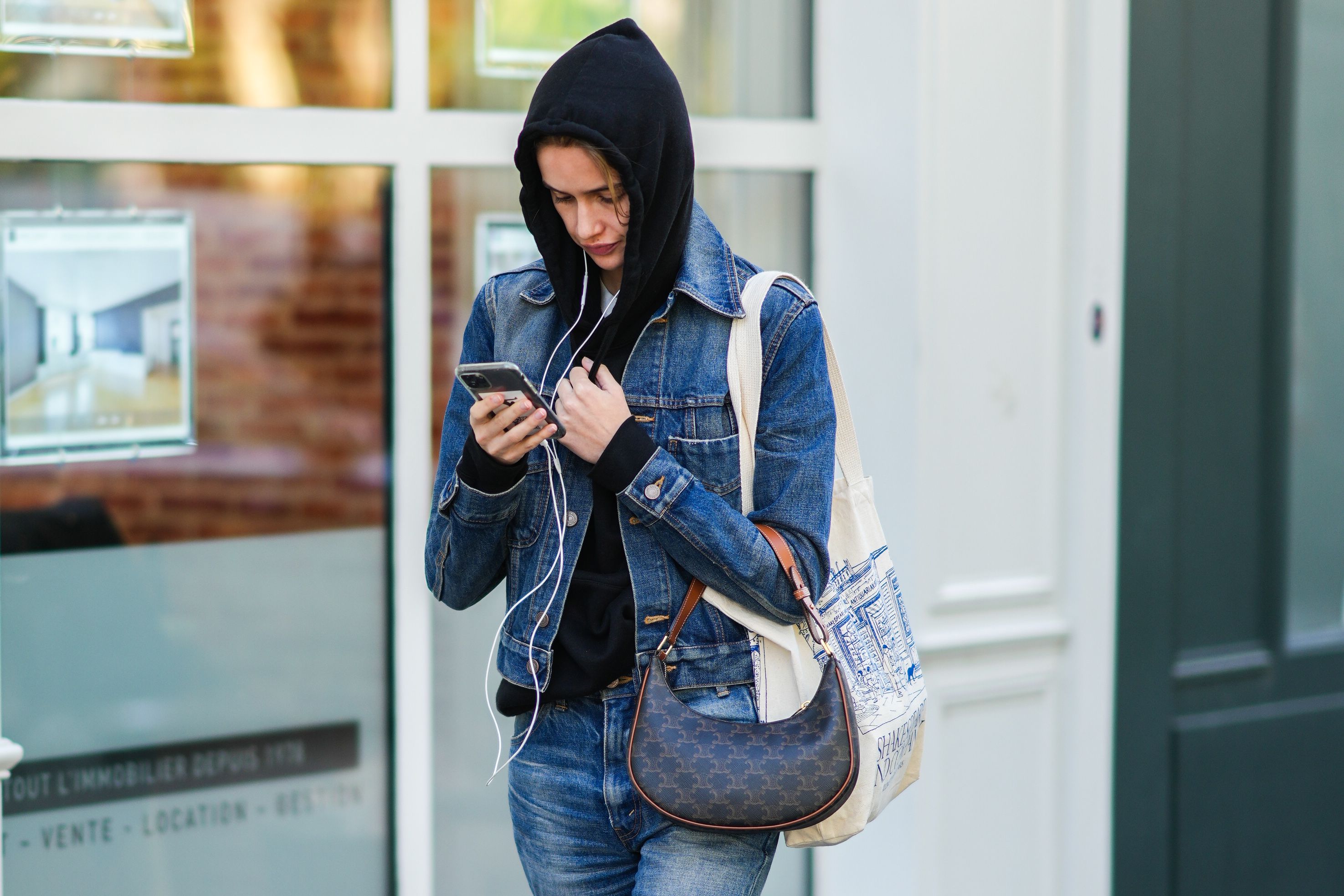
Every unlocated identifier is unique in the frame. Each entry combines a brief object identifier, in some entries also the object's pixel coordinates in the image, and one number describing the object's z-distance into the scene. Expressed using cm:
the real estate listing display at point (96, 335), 543
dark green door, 708
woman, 365
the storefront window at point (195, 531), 554
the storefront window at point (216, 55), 539
